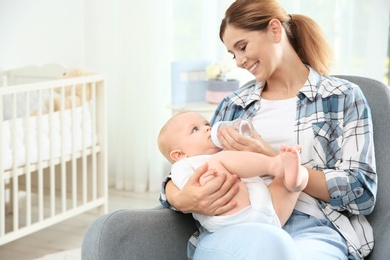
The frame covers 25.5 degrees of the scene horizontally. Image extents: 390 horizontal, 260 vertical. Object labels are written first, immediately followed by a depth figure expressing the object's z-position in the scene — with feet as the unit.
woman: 7.11
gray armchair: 7.17
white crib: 11.67
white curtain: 15.61
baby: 7.01
